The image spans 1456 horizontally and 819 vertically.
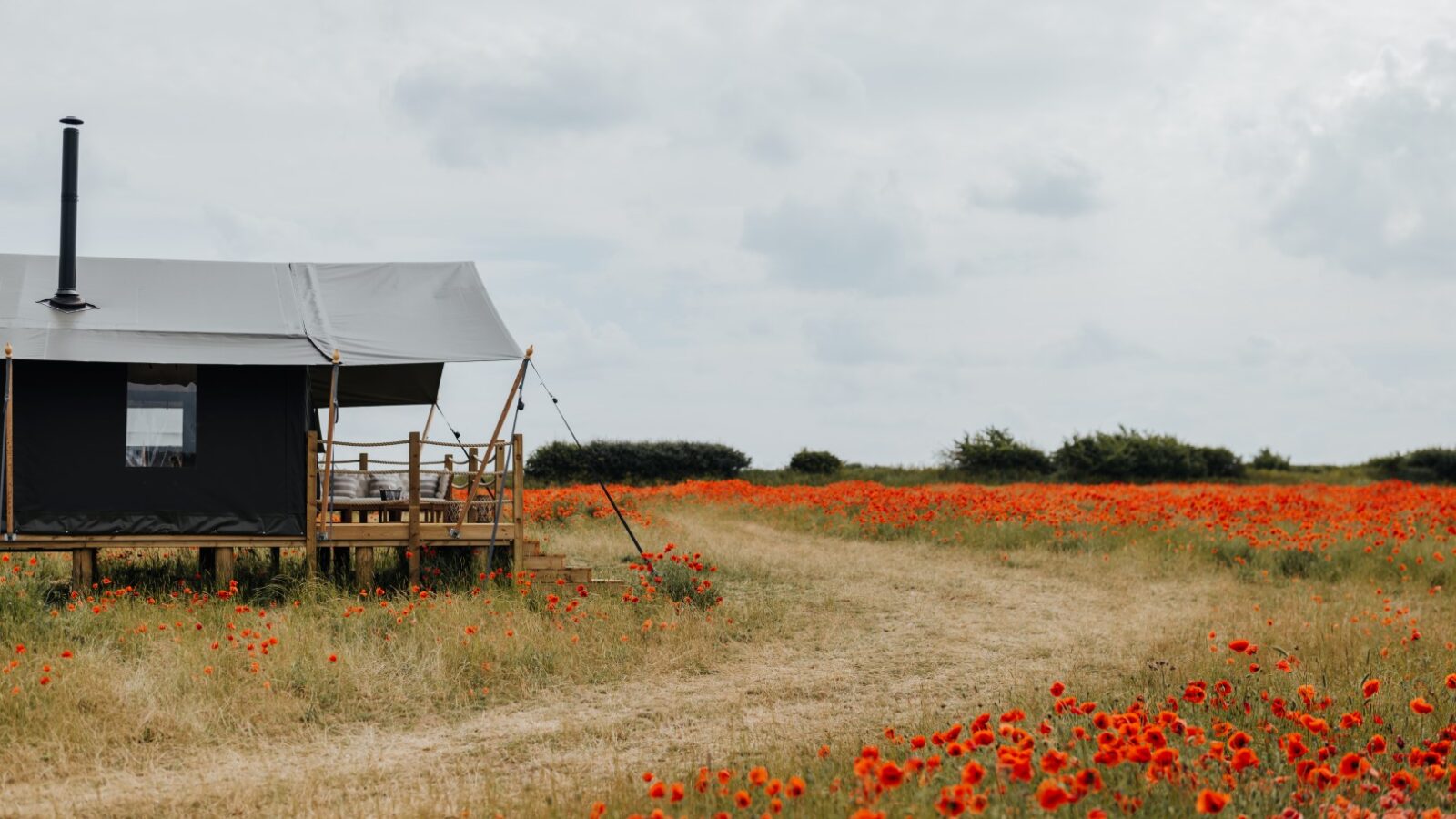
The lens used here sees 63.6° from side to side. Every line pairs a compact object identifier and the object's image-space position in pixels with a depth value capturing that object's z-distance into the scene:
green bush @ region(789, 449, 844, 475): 34.62
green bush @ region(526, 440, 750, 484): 33.81
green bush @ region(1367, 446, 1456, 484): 34.72
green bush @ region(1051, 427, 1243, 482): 32.97
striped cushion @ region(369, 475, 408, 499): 14.36
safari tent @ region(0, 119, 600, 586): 12.90
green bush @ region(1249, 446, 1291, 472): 36.84
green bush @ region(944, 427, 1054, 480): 33.25
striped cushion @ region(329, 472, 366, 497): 13.70
